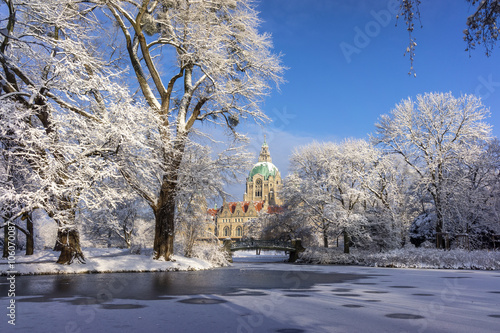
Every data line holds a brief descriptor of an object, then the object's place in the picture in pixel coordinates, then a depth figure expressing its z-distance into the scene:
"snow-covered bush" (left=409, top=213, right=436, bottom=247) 29.48
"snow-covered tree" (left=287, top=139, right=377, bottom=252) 31.20
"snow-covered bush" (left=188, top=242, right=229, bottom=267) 20.66
